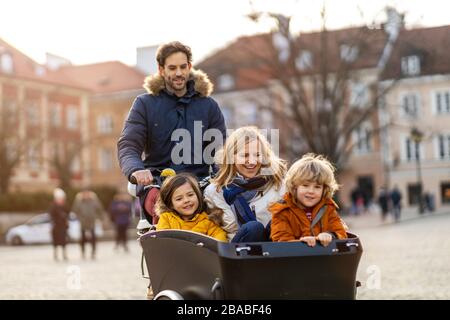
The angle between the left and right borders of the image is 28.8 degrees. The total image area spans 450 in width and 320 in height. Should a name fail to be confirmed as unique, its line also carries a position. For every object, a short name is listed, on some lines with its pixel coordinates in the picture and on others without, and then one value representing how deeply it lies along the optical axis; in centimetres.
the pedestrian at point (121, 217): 2156
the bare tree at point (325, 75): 2897
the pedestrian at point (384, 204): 3652
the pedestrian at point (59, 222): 1984
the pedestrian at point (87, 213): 1914
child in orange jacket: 434
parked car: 3188
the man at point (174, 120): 554
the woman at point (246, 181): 479
